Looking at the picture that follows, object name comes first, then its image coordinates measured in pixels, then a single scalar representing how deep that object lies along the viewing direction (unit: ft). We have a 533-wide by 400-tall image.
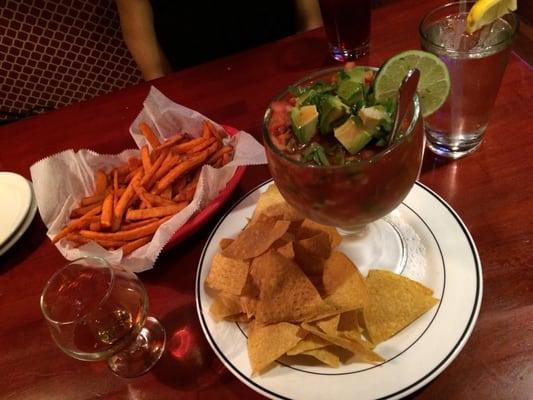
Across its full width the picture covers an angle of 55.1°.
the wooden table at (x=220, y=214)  2.63
